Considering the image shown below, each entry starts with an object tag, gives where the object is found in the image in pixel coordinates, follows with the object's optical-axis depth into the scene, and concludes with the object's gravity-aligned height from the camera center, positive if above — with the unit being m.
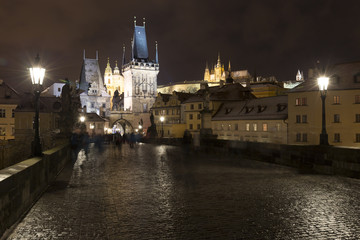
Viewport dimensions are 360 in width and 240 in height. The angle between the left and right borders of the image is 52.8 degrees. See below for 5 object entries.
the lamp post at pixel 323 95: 15.70 +1.51
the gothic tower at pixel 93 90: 105.38 +12.31
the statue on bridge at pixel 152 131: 57.22 -0.14
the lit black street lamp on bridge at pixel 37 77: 12.73 +1.90
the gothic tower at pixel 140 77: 108.75 +16.39
